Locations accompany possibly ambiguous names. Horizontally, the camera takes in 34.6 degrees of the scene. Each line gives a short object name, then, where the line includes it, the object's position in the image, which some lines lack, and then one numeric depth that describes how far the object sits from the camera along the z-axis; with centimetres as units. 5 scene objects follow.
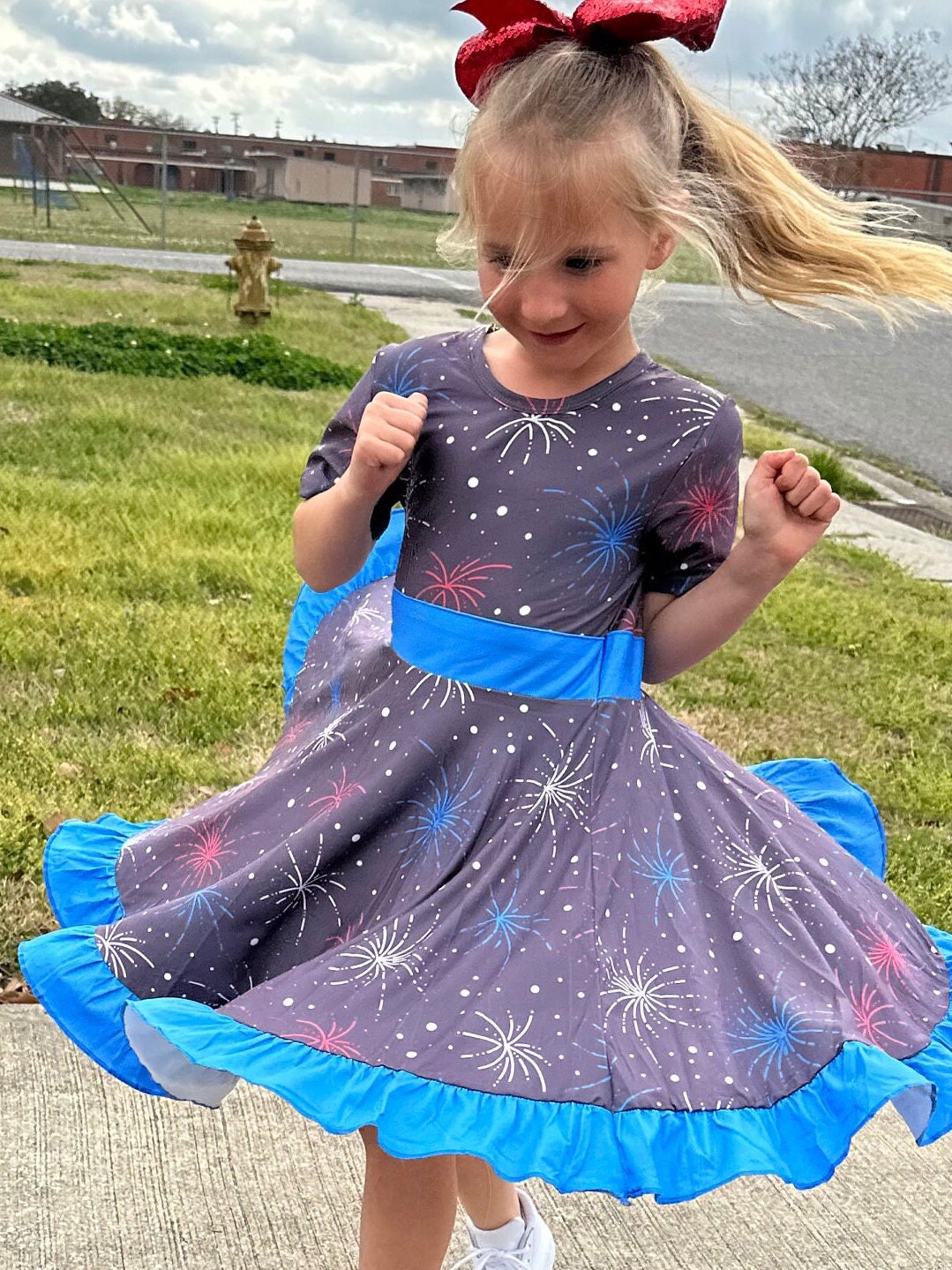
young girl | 159
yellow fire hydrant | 1102
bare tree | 4019
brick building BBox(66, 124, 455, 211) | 4159
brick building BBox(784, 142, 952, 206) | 4213
